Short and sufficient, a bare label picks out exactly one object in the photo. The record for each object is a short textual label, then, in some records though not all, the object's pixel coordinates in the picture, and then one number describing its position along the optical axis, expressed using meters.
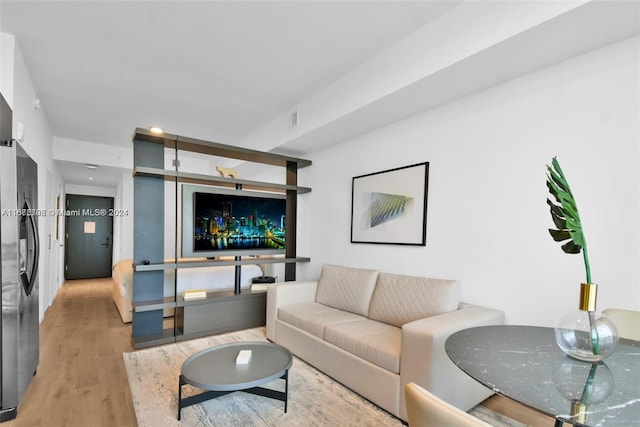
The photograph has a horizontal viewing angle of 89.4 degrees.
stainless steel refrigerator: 1.97
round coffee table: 1.94
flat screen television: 3.54
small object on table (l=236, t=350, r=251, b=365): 2.18
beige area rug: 2.03
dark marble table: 0.93
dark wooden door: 7.58
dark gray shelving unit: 3.38
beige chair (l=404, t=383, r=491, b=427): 0.73
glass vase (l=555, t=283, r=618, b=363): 1.25
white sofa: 1.97
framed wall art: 3.02
